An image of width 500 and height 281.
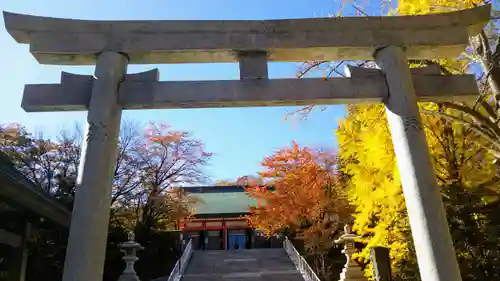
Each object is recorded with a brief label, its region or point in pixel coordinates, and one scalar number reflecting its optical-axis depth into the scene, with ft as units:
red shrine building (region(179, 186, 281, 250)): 102.58
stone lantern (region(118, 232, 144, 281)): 46.59
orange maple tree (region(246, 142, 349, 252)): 68.13
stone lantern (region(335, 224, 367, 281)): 36.50
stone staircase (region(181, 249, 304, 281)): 61.93
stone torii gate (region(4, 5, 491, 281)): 15.65
